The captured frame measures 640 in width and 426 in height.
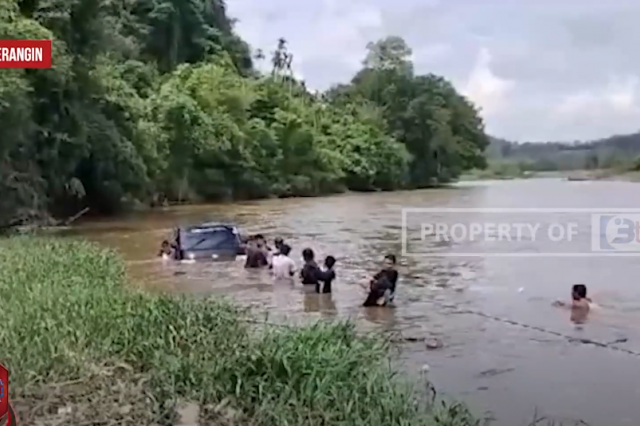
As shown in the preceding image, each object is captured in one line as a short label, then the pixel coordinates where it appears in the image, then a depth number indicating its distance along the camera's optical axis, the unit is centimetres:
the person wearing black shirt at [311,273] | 1380
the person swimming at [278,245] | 1575
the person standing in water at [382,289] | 1241
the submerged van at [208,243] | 1772
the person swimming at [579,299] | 1263
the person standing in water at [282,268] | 1498
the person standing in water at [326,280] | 1375
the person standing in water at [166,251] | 1778
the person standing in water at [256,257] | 1636
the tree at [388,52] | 8006
